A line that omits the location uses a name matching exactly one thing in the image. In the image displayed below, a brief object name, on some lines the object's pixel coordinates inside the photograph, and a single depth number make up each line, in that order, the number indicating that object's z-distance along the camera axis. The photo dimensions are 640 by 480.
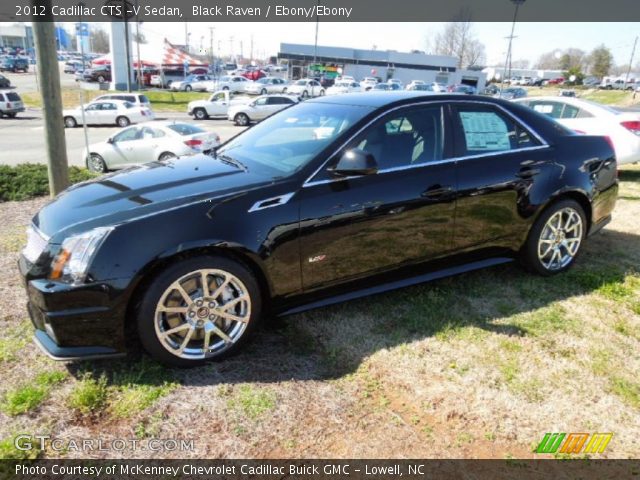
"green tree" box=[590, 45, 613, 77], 94.56
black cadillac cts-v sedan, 2.78
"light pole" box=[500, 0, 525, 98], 30.62
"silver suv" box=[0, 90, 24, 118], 27.11
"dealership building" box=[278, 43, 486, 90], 73.60
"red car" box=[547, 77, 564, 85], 87.75
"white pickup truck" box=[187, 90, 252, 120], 28.78
